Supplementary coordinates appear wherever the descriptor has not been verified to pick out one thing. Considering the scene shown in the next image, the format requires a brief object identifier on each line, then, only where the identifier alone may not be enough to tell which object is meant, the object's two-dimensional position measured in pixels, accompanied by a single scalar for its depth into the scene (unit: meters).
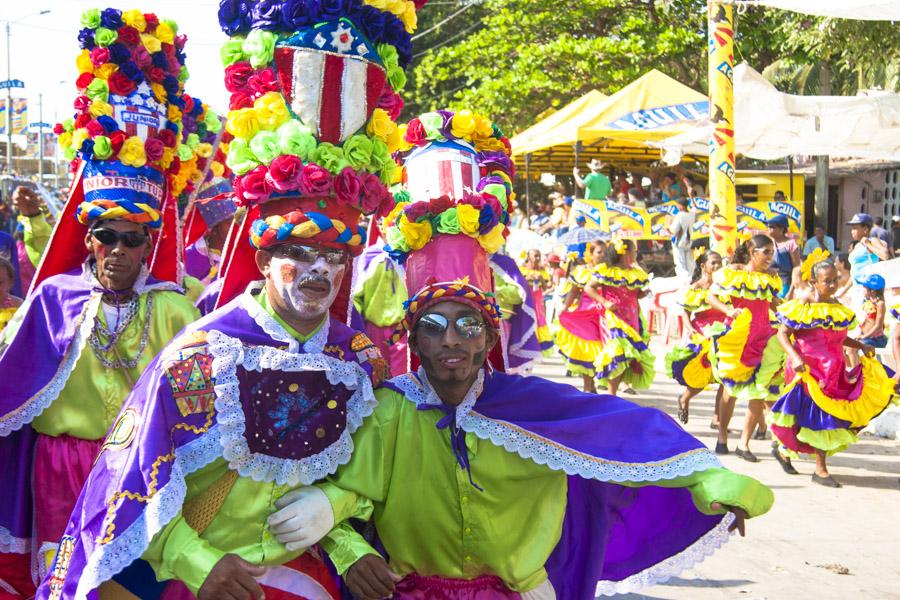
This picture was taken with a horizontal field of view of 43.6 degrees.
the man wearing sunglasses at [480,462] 3.73
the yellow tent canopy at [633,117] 21.39
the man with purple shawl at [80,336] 5.13
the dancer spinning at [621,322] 12.35
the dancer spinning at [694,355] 11.36
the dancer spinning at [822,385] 9.27
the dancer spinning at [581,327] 12.88
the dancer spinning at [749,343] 10.35
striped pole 15.00
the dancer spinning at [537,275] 17.41
